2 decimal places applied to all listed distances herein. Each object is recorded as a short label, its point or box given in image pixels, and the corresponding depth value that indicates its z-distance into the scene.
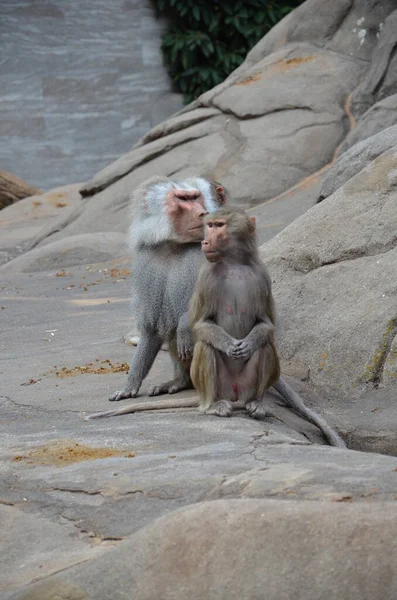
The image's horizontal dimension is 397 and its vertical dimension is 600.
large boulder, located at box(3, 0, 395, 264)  22.12
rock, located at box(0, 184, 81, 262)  24.69
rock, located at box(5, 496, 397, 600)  5.93
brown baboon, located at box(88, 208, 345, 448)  9.81
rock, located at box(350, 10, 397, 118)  21.73
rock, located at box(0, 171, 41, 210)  29.48
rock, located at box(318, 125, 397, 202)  15.73
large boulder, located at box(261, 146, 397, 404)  11.18
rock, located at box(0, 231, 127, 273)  21.28
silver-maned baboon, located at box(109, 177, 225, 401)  10.55
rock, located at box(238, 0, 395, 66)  23.50
